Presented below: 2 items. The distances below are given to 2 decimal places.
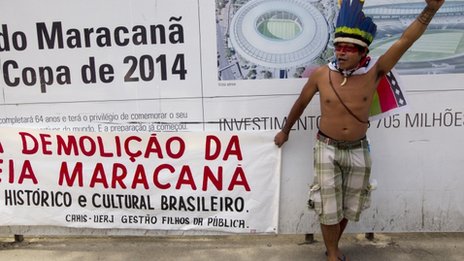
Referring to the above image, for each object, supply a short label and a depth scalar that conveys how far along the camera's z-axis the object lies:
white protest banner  3.19
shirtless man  2.60
